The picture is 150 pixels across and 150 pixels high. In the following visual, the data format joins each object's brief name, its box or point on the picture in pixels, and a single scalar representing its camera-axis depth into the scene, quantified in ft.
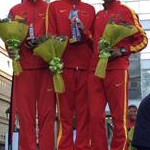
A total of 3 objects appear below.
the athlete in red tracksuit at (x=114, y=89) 17.37
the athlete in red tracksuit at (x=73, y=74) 17.54
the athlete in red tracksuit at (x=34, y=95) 17.51
